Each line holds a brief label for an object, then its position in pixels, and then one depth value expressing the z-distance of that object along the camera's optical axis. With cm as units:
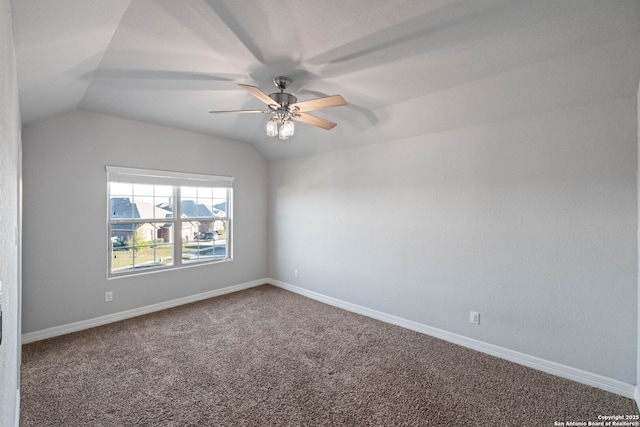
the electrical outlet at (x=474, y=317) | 302
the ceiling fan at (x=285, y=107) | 232
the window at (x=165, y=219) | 376
